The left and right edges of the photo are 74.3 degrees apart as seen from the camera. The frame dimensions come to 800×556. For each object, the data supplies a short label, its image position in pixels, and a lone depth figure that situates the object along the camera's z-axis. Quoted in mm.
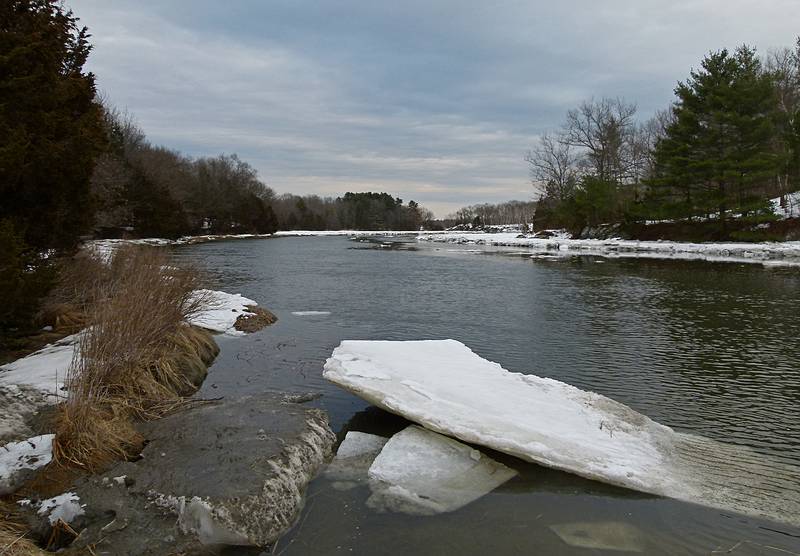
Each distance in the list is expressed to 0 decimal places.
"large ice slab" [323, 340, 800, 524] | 5344
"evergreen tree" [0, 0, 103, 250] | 7409
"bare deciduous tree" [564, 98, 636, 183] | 54922
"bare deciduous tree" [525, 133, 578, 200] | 64062
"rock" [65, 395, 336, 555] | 4316
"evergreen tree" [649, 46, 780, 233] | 33625
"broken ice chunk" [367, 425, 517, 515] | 5117
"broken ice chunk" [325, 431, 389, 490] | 5590
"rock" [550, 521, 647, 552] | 4438
